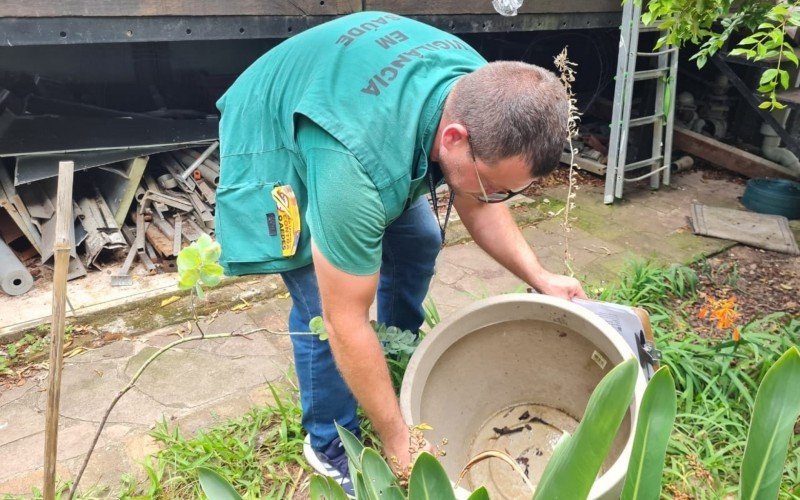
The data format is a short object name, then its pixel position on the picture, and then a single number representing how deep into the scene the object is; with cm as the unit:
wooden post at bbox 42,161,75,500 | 84
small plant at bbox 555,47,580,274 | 200
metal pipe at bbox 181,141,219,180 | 405
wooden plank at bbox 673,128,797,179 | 515
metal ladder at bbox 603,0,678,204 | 435
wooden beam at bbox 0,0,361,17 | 277
